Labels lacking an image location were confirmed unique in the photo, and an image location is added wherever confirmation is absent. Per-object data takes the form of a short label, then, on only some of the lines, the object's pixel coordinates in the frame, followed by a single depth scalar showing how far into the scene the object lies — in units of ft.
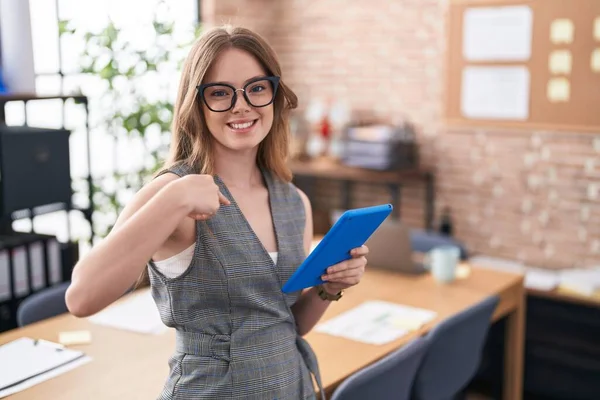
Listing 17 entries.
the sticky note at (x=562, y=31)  14.24
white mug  10.46
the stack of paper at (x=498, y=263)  14.72
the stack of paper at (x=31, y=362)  6.85
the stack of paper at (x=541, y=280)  13.05
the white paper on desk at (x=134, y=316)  8.51
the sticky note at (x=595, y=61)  14.01
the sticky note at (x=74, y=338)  7.93
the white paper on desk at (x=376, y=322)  8.45
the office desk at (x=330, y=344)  6.89
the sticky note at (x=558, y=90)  14.44
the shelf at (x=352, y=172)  15.71
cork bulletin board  14.17
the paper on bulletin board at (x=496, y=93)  15.10
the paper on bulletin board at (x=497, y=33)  14.87
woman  5.28
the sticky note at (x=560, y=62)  14.37
